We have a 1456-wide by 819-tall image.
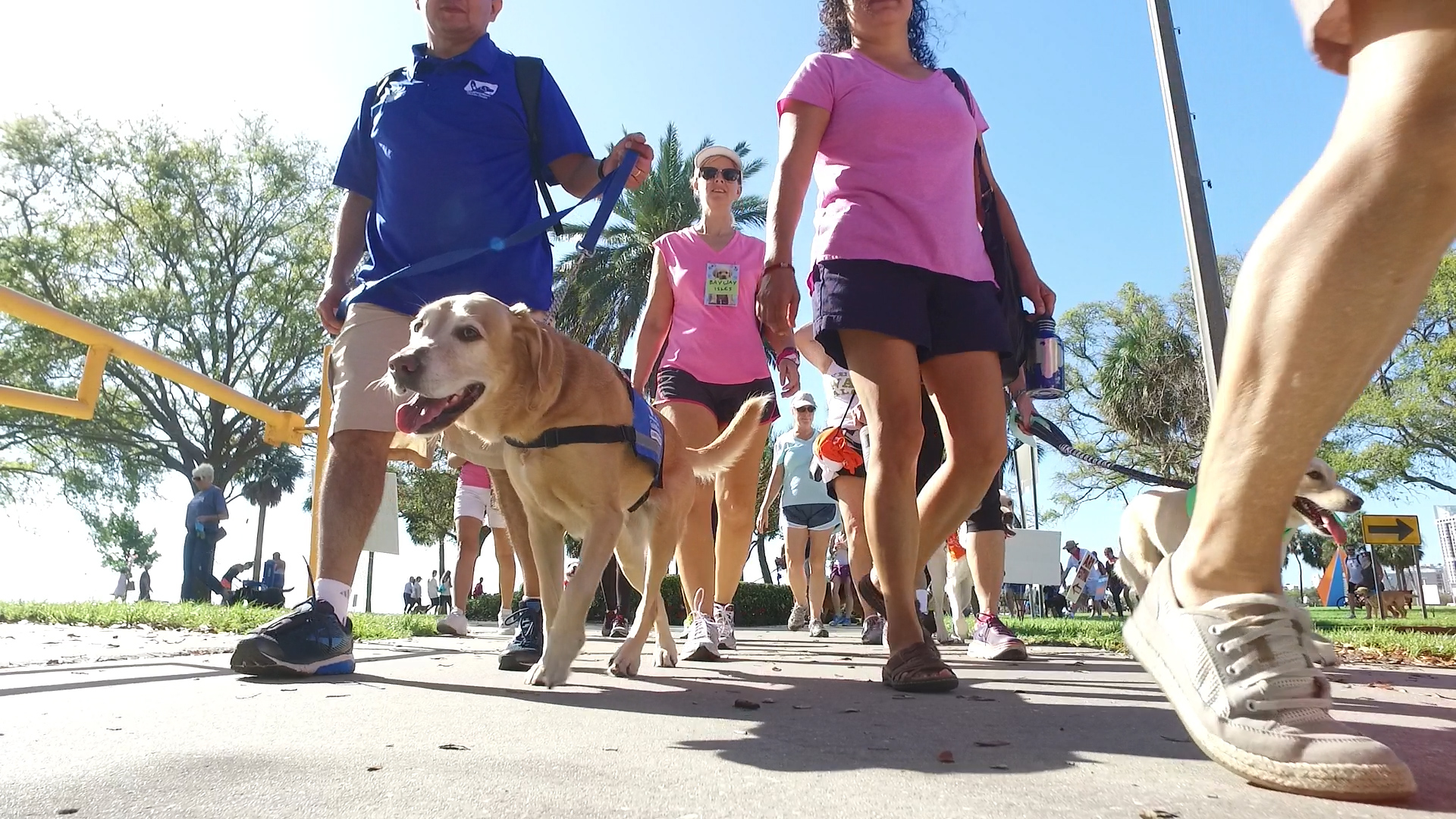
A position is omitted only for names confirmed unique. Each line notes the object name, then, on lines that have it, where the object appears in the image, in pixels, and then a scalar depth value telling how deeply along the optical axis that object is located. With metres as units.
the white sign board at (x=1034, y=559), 15.23
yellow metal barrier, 4.42
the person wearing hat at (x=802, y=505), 9.59
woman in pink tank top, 5.51
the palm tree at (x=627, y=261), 26.34
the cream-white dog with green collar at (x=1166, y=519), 6.12
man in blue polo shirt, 3.79
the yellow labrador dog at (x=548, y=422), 3.29
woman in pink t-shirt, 3.47
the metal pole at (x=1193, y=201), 6.34
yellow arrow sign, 17.91
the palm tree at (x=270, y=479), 33.88
